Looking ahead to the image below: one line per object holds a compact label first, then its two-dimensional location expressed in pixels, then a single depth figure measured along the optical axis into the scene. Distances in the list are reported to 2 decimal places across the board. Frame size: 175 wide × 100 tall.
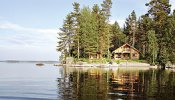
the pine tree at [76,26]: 66.97
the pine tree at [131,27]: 86.07
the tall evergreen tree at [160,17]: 64.54
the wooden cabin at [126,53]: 73.60
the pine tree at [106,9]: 69.80
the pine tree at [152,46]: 64.23
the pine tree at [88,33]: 63.95
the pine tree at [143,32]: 72.44
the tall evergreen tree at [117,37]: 85.88
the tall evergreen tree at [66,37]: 68.96
